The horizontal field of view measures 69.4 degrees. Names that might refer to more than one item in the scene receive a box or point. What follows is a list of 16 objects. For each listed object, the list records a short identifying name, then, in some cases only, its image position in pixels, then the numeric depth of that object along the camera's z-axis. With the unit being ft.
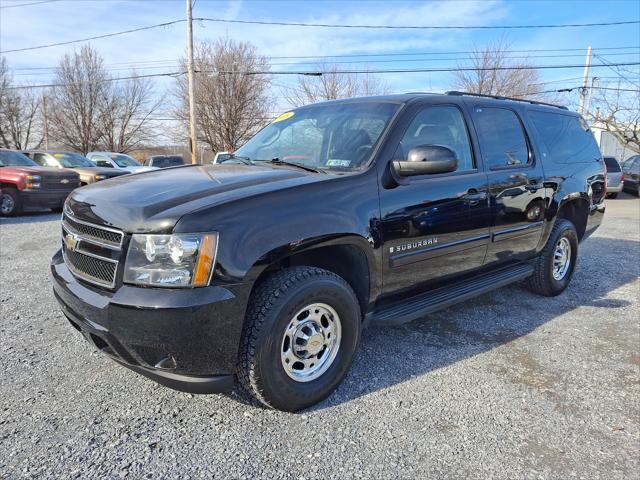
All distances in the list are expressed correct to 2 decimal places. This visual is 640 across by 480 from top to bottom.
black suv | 7.57
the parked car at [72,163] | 44.09
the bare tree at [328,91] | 110.42
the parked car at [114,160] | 59.16
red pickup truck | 35.68
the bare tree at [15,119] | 124.26
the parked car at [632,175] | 60.33
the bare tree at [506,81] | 103.65
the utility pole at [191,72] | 73.31
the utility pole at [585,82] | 101.60
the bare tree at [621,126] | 82.74
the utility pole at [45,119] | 132.77
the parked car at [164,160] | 77.82
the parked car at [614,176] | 57.16
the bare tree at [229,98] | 110.22
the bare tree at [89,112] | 128.47
